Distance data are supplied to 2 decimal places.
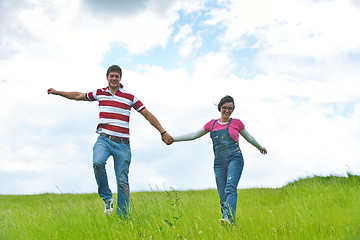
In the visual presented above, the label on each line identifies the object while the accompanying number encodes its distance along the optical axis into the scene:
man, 6.08
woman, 5.72
